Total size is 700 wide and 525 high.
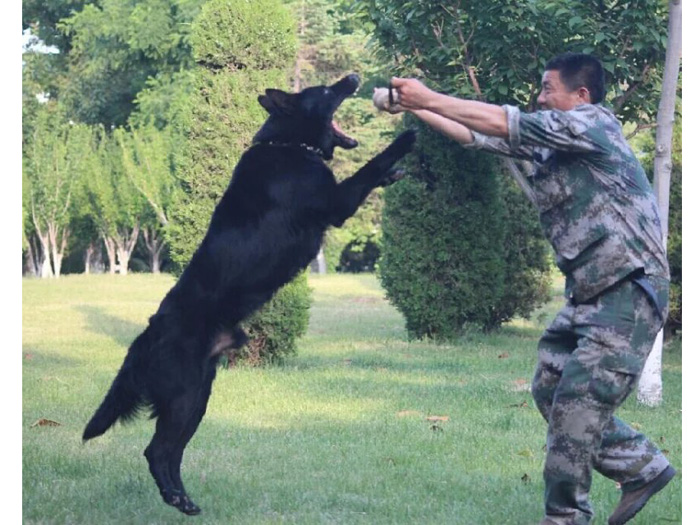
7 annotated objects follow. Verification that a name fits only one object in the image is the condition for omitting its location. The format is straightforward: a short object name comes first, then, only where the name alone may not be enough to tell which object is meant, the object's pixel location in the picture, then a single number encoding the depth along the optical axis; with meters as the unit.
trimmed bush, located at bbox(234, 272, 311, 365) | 10.62
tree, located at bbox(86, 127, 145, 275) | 30.88
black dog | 4.87
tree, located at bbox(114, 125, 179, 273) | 31.08
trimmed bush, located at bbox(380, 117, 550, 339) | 12.50
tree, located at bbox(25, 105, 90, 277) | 30.06
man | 4.19
